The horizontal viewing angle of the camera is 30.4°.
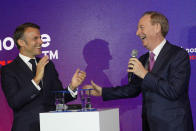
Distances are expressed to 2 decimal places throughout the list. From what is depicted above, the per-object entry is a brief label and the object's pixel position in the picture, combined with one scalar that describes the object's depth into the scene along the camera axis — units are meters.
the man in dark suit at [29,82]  3.32
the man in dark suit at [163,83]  3.09
